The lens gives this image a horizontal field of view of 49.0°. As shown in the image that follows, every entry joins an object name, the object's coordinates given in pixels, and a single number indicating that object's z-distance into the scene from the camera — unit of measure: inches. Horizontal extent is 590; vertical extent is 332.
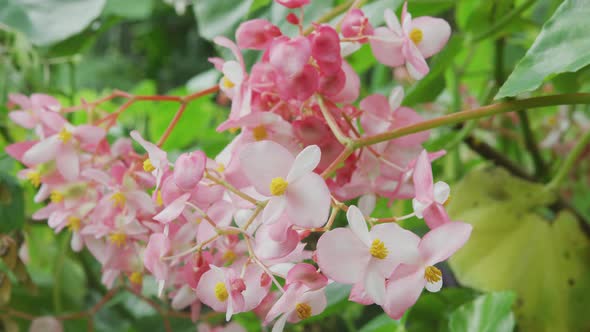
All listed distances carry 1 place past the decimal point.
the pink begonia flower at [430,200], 12.4
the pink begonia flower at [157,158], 13.7
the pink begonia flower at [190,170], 12.7
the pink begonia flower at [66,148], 17.7
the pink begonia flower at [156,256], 14.0
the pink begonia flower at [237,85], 14.5
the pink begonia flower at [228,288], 12.7
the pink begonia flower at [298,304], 12.7
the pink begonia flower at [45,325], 22.2
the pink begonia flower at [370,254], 11.7
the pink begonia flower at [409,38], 14.9
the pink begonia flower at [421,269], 11.9
